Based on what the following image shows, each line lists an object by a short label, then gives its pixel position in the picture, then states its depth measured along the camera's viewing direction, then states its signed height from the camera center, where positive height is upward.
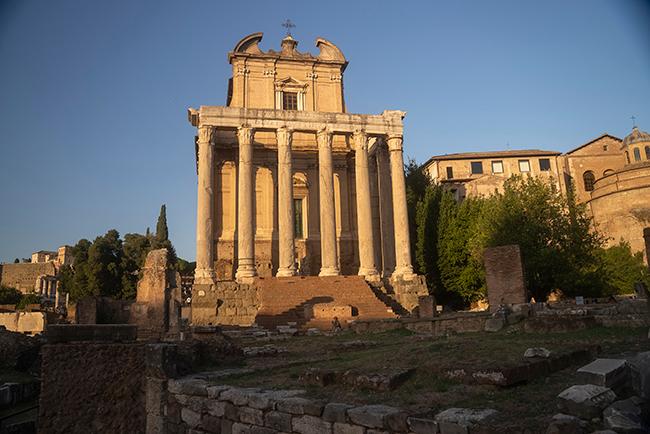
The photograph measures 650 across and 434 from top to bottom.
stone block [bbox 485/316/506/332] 12.61 -0.45
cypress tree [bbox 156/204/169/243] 50.96 +9.41
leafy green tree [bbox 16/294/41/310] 47.89 +2.60
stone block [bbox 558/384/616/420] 4.07 -0.81
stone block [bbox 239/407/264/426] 5.77 -1.15
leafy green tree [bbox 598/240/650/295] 29.33 +2.06
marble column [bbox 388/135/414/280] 27.56 +5.47
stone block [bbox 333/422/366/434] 4.76 -1.11
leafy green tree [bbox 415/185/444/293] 31.77 +4.52
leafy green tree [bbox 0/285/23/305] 51.86 +3.29
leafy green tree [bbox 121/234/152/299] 42.34 +5.72
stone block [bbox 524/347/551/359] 6.26 -0.61
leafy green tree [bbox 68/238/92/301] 41.42 +4.07
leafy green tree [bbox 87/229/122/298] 41.84 +4.58
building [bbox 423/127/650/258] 42.38 +12.38
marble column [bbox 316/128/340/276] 26.77 +5.69
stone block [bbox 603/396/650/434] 3.73 -0.89
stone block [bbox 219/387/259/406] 6.02 -0.95
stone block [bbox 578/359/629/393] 4.56 -0.67
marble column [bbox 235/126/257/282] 25.83 +5.66
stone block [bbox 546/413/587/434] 3.74 -0.92
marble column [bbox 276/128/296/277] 26.22 +5.79
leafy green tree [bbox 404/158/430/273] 33.88 +8.49
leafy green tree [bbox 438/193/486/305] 29.84 +3.33
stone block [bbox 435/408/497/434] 4.08 -0.92
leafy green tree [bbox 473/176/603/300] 24.72 +3.39
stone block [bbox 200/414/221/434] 6.31 -1.33
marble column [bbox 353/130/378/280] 27.30 +5.67
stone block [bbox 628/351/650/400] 4.15 -0.63
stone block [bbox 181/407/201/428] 6.64 -1.31
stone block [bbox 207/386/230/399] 6.43 -0.93
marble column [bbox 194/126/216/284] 25.34 +5.57
